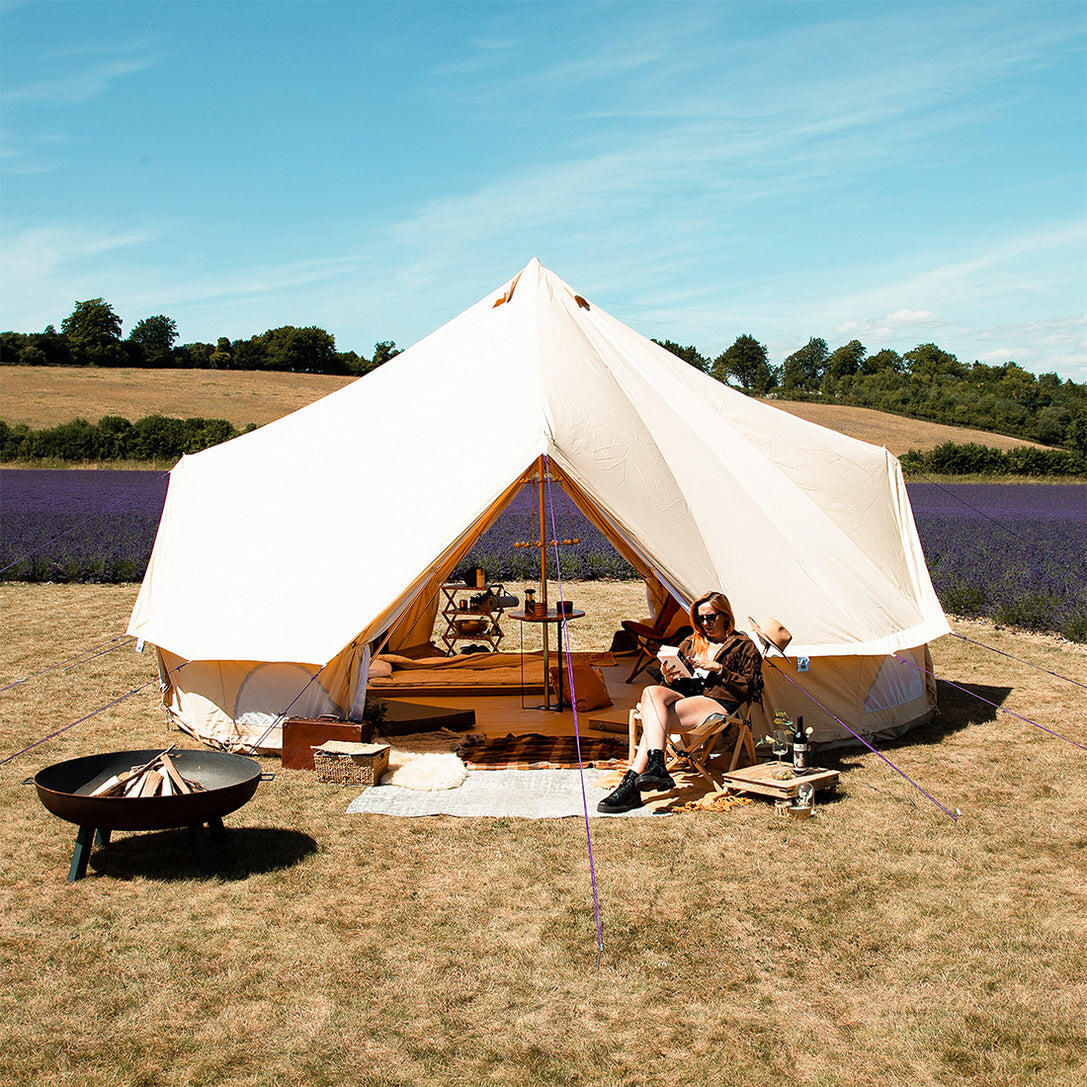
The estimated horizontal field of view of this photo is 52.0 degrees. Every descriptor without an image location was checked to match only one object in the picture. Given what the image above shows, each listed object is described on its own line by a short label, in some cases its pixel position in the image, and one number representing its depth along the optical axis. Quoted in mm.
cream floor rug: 5500
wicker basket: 5914
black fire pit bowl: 4332
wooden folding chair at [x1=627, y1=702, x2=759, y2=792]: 5719
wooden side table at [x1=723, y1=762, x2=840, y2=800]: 5473
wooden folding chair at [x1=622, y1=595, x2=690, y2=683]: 8633
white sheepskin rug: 5914
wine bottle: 5527
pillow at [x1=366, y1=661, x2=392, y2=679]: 8656
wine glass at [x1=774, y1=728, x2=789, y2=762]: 5797
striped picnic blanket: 6289
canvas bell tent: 6328
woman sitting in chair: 5629
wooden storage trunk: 6109
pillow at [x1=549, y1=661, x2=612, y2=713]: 7734
